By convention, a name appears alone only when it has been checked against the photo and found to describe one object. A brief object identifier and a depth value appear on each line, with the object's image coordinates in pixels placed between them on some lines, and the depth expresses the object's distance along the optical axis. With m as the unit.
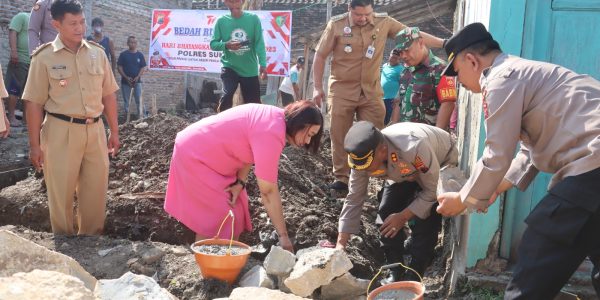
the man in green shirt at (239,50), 5.90
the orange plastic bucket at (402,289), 2.44
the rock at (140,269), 3.37
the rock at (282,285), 3.01
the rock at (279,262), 2.95
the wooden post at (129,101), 10.47
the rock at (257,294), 2.39
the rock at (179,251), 3.67
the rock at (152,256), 3.49
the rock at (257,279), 2.93
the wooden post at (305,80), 10.77
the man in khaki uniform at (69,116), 3.97
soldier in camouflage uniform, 4.56
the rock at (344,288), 2.98
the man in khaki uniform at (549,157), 2.01
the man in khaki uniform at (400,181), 3.15
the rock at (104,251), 3.63
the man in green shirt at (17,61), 7.46
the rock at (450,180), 2.90
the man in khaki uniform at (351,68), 5.02
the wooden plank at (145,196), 5.19
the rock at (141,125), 7.39
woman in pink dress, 3.14
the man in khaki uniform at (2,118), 3.58
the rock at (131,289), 2.42
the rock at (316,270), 2.77
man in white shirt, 11.81
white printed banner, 11.20
